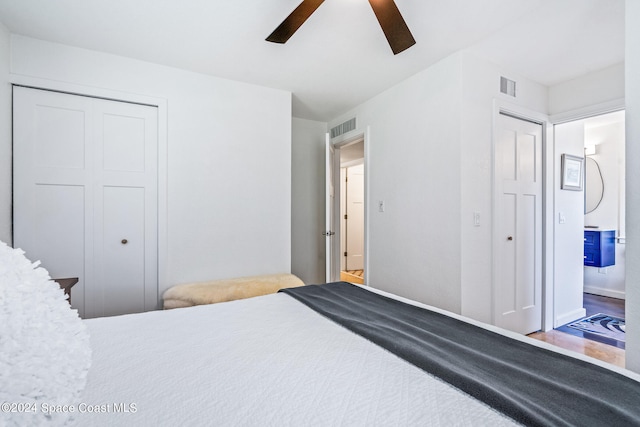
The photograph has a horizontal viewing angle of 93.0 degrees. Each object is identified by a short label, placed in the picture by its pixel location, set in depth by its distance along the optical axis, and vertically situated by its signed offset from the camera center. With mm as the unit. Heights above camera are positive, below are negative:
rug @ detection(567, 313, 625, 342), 2842 -1135
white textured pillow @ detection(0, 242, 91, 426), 309 -157
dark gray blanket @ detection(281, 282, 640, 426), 683 -447
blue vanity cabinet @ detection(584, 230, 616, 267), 4109 -476
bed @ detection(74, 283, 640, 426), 692 -466
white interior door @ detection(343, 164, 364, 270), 6102 -115
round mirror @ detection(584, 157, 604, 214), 4507 +423
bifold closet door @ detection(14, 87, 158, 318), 2211 +144
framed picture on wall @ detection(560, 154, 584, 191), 3084 +430
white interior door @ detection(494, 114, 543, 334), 2598 -110
